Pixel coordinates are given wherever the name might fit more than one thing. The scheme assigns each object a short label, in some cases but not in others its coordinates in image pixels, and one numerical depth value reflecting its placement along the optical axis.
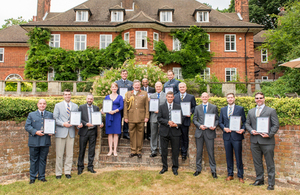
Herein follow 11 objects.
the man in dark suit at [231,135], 5.41
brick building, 22.73
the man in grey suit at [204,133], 5.70
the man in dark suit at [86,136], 6.00
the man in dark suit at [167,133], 5.84
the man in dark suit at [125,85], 7.42
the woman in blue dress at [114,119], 6.35
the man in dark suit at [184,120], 6.15
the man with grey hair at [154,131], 6.50
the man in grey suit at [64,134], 5.68
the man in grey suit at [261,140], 5.00
